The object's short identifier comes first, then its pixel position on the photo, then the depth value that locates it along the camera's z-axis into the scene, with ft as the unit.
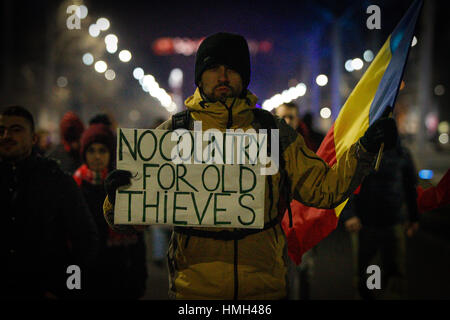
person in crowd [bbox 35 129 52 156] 31.24
